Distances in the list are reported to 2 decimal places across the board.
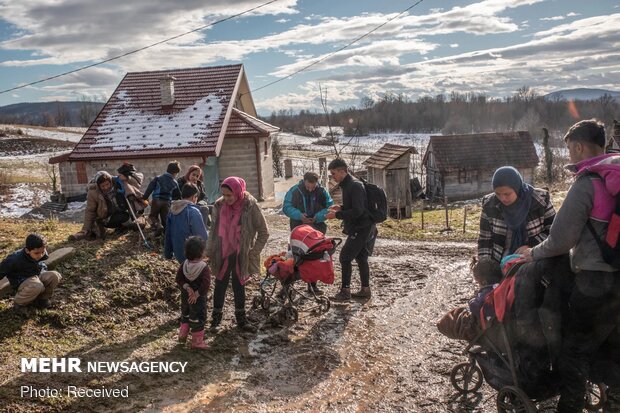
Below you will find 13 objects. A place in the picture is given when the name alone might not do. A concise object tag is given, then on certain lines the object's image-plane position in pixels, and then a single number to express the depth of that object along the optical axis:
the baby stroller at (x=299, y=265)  6.76
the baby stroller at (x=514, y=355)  3.76
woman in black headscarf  4.65
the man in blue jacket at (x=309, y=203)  7.64
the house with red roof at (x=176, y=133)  19.23
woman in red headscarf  6.22
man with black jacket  7.25
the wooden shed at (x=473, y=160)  36.25
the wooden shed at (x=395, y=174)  25.58
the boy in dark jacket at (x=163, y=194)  8.16
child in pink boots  5.61
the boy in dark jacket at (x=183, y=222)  6.48
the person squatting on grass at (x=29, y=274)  5.55
